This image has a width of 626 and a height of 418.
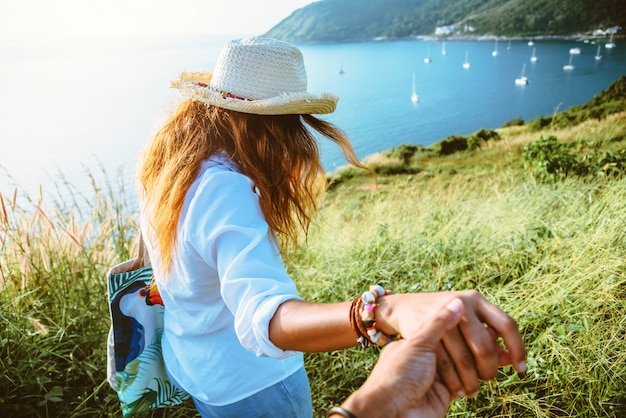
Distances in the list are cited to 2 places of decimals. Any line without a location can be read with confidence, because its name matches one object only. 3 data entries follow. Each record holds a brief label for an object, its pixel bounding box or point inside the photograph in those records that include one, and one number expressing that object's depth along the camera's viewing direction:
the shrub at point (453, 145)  29.64
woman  0.82
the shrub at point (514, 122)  42.34
